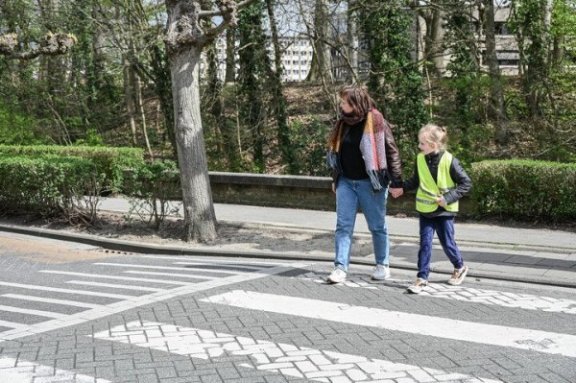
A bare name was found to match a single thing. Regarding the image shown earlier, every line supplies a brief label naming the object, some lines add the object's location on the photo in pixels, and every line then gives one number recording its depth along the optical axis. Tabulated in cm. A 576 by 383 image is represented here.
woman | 725
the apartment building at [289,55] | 1912
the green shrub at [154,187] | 1202
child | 711
